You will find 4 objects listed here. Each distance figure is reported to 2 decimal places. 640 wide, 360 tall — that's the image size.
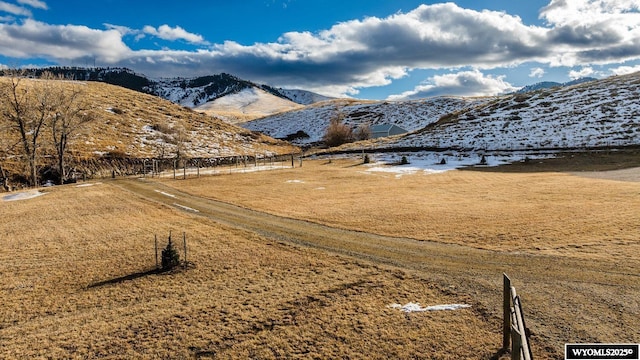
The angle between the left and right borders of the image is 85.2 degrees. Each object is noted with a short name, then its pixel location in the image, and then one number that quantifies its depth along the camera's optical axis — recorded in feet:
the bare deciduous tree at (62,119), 183.83
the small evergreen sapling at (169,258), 54.08
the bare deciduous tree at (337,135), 372.99
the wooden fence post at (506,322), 30.42
